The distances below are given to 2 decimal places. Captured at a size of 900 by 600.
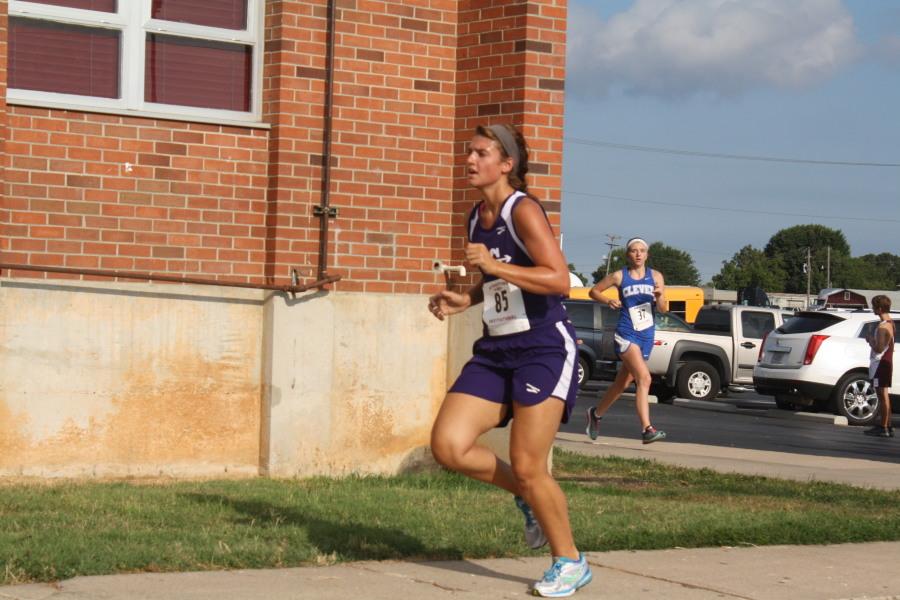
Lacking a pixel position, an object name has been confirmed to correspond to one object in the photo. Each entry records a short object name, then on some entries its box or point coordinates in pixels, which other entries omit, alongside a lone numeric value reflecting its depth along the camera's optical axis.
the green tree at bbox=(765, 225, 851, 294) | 148.12
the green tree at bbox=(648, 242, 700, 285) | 158.91
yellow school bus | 46.81
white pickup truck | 25.38
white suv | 21.56
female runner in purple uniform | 6.01
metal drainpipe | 9.95
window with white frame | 9.35
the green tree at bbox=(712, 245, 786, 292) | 138.12
